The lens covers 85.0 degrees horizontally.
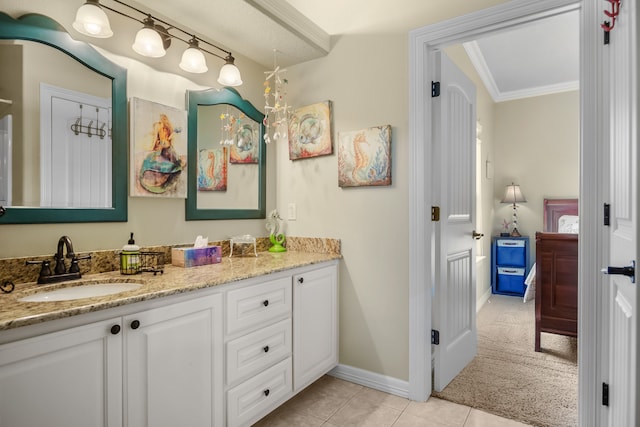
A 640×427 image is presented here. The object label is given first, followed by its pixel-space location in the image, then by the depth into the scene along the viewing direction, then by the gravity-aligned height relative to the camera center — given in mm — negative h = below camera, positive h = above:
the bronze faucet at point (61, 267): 1440 -231
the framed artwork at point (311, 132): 2438 +584
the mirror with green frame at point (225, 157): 2143 +375
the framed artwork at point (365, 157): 2203 +363
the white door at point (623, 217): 958 -14
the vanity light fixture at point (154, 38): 1532 +876
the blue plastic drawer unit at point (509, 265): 4754 -719
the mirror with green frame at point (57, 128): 1417 +382
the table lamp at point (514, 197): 5016 +227
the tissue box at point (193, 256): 1849 -234
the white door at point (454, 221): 2213 -59
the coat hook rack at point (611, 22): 1245 +753
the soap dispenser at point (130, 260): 1630 -219
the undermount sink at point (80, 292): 1364 -327
